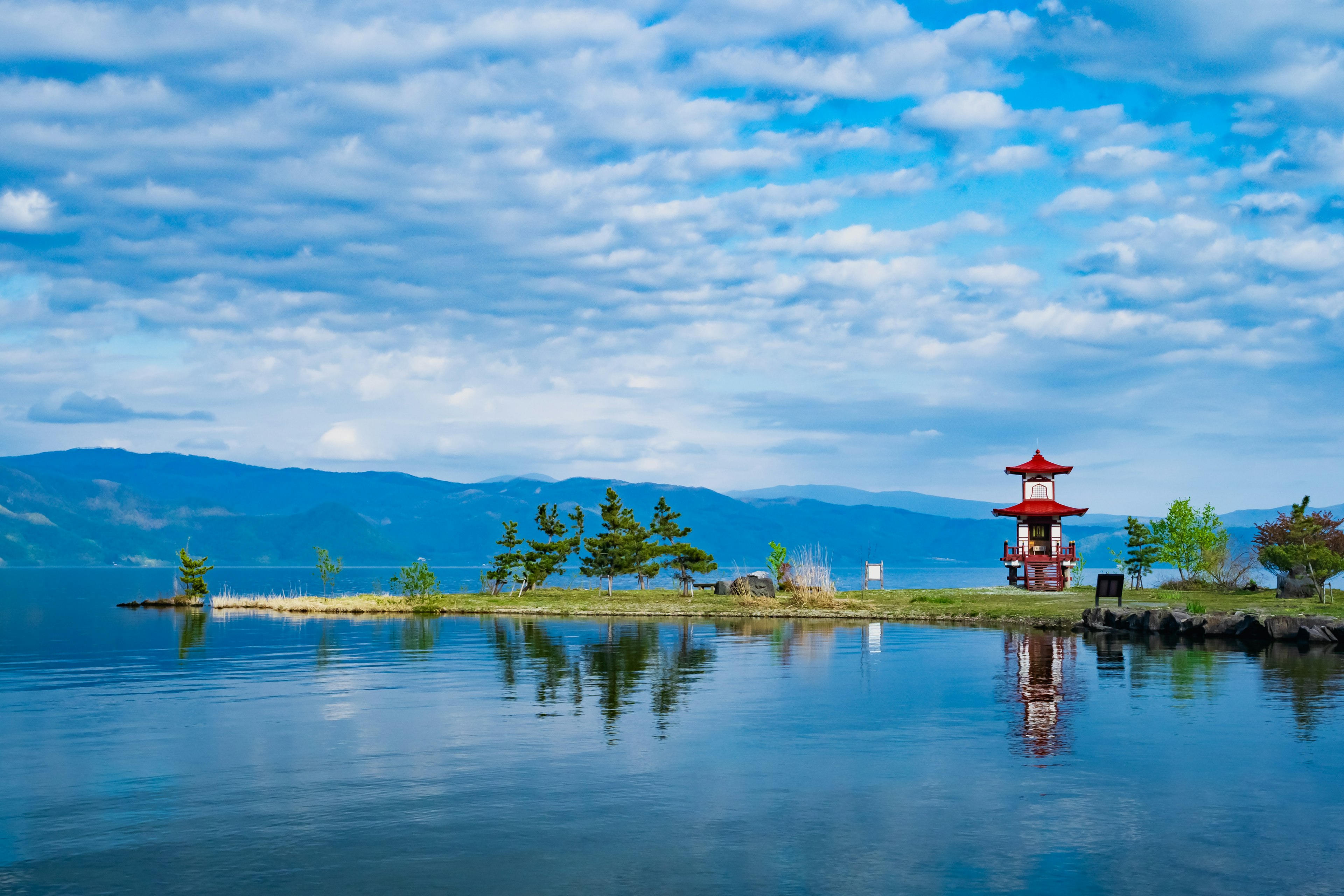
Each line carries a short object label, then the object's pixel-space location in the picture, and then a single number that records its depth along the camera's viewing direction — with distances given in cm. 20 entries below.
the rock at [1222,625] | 4184
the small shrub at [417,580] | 7000
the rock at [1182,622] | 4294
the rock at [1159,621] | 4388
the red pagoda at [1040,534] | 7931
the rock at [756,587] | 6631
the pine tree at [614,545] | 7381
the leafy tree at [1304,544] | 5097
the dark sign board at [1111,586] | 5244
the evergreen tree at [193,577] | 7922
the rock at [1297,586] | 5303
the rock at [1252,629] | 4072
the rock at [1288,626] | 3975
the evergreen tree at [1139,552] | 7556
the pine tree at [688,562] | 7188
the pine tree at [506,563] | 7369
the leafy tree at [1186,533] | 6675
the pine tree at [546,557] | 7425
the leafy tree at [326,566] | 7625
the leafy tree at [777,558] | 7594
